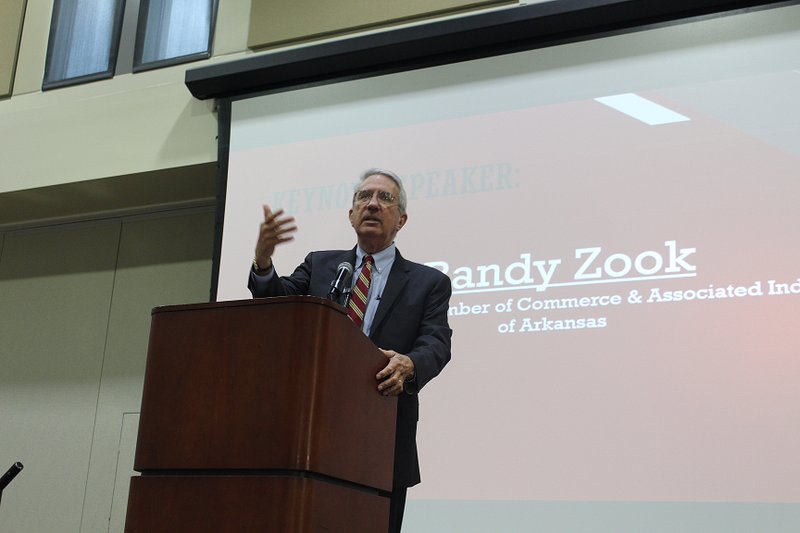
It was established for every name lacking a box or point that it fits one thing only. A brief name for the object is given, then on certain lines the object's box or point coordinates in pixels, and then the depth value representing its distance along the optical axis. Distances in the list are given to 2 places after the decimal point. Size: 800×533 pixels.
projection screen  3.15
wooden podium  1.67
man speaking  2.38
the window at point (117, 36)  5.03
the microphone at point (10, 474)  3.10
